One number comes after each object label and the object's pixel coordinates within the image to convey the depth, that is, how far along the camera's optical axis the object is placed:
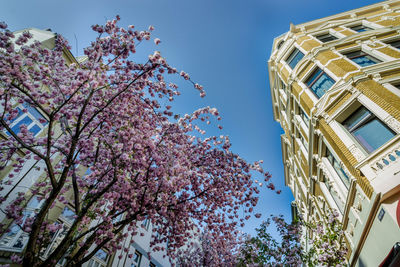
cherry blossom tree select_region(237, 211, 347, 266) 8.72
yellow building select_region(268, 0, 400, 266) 7.01
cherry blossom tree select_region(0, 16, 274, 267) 6.62
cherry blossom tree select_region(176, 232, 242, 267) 18.66
